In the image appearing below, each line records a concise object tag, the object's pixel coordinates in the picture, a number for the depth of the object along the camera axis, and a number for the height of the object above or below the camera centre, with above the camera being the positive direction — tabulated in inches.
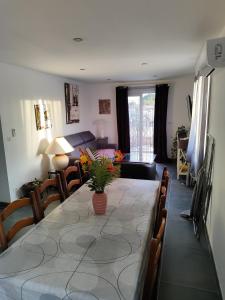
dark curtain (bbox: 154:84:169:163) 234.4 -9.6
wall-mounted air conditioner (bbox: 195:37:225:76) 66.1 +18.9
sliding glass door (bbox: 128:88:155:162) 247.7 -5.8
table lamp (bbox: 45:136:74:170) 168.2 -26.8
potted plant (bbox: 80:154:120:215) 64.3 -18.6
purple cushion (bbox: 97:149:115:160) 219.9 -38.1
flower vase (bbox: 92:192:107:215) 65.9 -26.6
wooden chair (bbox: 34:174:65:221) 71.7 -28.7
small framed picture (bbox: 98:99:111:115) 261.4 +12.3
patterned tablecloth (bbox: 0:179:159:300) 40.3 -31.4
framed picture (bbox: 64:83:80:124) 211.5 +14.8
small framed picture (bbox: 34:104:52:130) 166.1 +1.2
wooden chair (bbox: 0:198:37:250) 56.3 -30.4
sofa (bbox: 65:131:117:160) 201.2 -27.4
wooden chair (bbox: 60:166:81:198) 88.8 -28.3
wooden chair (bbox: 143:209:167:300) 39.5 -28.4
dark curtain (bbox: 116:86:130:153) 250.1 -3.0
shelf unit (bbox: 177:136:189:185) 176.8 -38.7
